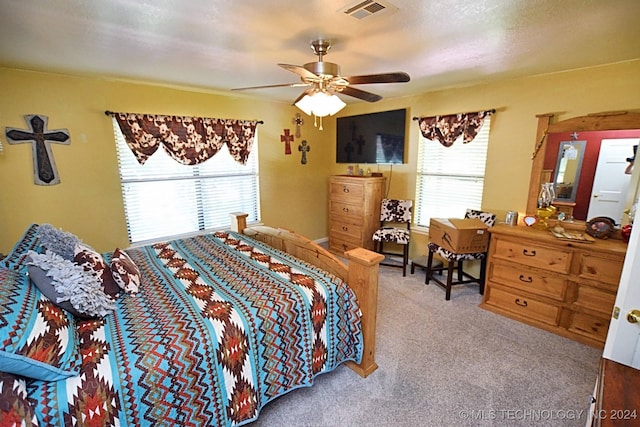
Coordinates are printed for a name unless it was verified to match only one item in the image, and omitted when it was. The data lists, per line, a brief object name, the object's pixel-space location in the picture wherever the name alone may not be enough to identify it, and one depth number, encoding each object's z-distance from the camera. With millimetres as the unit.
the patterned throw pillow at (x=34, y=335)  995
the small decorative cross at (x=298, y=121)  4227
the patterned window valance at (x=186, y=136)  2979
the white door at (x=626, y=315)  1035
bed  1061
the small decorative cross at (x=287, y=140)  4160
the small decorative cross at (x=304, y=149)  4375
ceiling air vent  1423
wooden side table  809
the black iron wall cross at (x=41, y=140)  2521
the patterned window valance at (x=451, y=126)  3107
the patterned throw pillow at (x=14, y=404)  907
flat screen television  3854
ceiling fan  1743
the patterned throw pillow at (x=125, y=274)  1693
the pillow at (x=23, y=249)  1530
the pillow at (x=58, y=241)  1772
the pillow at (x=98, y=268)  1612
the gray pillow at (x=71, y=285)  1349
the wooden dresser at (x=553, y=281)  2227
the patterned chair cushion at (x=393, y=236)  3620
